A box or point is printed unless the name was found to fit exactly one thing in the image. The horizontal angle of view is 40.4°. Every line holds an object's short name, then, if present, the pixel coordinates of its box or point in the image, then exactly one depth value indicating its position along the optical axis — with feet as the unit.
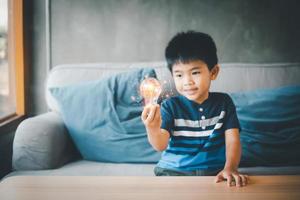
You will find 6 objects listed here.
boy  3.39
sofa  4.08
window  5.08
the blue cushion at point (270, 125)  4.35
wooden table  2.47
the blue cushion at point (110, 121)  4.44
